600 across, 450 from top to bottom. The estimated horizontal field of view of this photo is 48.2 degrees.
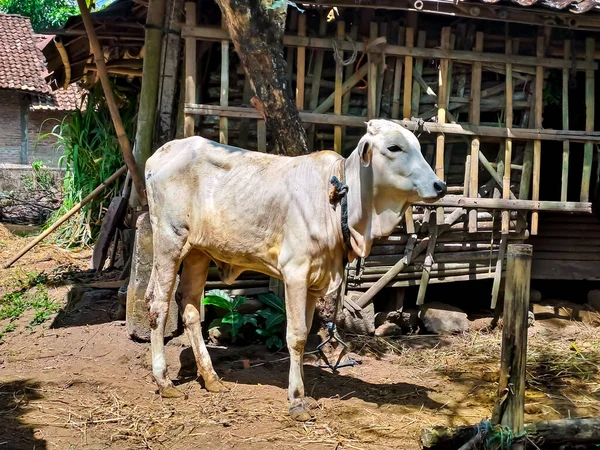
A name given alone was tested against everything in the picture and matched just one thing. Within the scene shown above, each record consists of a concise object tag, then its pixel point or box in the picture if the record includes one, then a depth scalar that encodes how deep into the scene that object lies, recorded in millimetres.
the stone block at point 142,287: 6633
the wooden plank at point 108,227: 8719
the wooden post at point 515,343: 4047
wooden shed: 6785
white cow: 4820
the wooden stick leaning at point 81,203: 9029
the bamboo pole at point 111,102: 6426
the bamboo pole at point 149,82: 6871
